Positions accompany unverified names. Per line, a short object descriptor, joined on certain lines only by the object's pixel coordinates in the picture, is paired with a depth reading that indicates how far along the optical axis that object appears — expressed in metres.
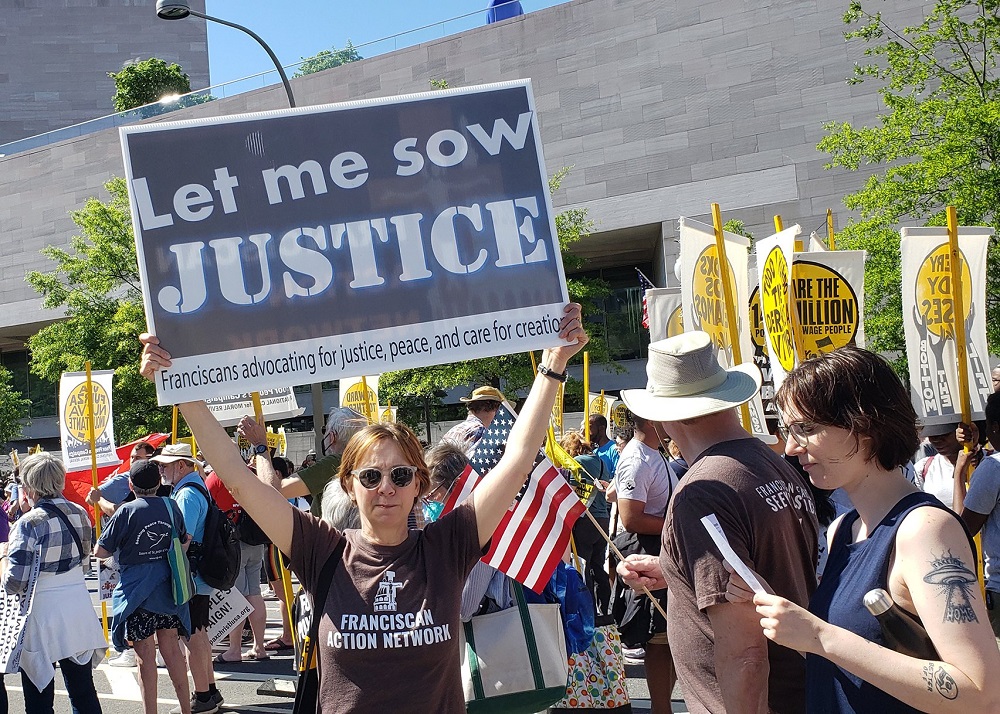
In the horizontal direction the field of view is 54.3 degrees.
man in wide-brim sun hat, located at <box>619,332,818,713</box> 2.57
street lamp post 12.65
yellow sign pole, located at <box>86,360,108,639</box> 10.68
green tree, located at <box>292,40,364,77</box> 34.31
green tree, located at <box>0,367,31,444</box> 39.91
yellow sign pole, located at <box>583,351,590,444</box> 10.71
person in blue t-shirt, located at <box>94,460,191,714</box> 6.36
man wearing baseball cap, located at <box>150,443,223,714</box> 7.00
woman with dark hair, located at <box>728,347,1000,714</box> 1.87
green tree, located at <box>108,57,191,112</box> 55.16
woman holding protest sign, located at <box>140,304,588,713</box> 2.79
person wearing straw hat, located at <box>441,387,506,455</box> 8.31
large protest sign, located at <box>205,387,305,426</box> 11.85
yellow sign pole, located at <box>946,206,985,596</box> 6.84
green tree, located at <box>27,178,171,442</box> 28.02
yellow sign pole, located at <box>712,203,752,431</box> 7.33
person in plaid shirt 5.66
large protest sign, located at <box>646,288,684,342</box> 9.84
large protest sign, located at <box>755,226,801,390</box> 6.75
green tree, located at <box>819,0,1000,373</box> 14.52
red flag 10.95
